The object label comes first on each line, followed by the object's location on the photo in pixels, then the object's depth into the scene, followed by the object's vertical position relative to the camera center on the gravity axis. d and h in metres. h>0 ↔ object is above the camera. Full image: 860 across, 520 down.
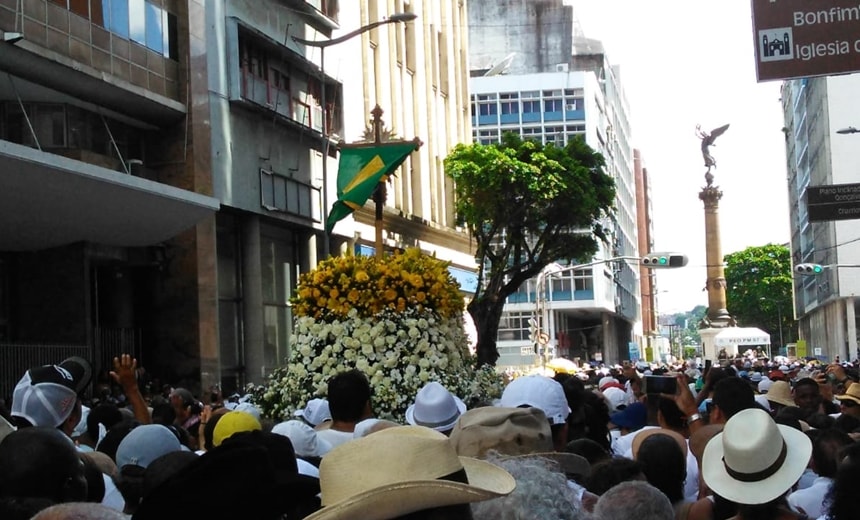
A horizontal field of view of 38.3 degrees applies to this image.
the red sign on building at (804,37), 12.26 +2.74
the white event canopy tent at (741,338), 65.62 -1.13
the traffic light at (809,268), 46.50 +1.72
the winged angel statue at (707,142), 80.81 +11.45
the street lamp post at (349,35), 24.83 +5.93
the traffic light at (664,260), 44.69 +2.15
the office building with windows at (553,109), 77.62 +13.67
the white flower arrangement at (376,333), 10.37 -0.03
